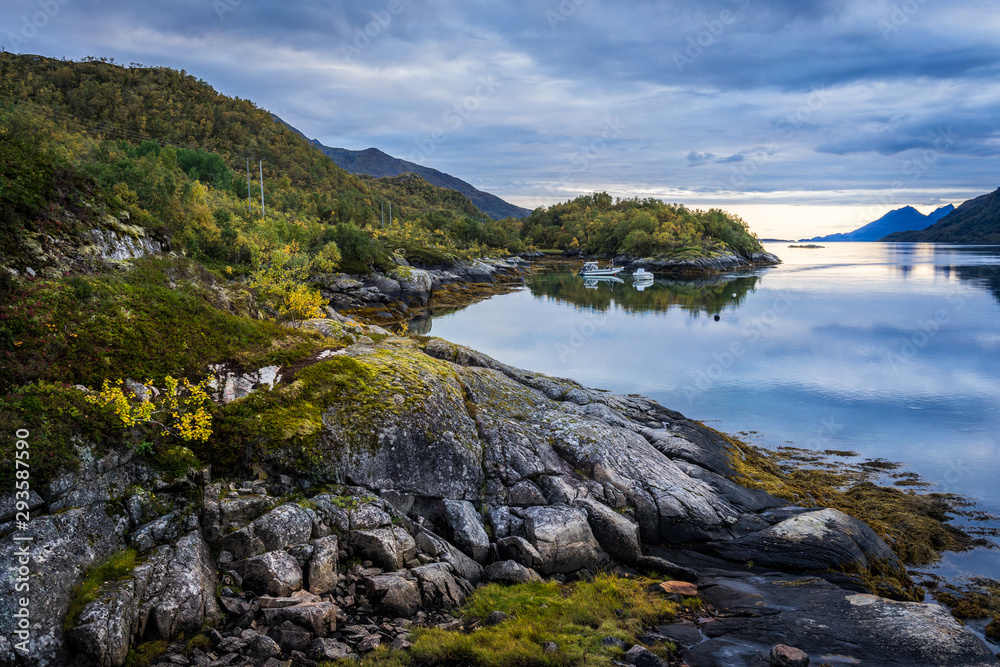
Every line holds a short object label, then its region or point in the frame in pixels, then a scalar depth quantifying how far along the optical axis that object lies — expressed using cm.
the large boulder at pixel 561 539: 1164
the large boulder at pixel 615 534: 1253
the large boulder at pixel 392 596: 904
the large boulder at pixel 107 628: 696
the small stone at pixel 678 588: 1134
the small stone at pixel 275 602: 837
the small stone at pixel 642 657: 848
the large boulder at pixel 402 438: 1155
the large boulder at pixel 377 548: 981
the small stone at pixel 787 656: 864
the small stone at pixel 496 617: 924
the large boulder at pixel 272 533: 897
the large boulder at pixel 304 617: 814
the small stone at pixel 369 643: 810
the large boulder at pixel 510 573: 1071
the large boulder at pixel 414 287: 6212
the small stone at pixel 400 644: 821
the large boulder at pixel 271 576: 863
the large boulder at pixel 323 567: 899
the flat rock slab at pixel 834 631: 902
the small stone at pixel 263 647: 761
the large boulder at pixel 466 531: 1128
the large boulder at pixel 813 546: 1276
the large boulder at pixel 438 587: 957
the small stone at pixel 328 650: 777
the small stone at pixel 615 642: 890
